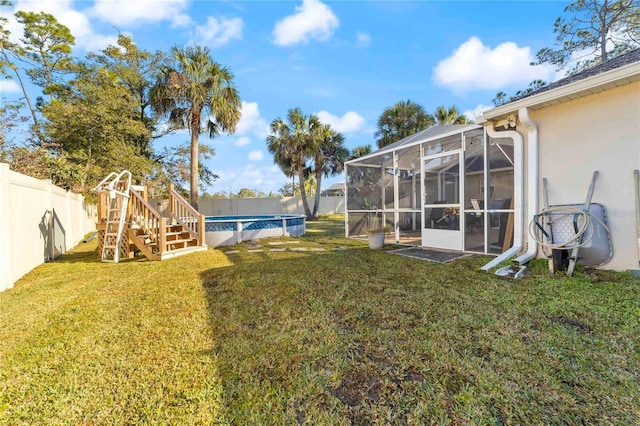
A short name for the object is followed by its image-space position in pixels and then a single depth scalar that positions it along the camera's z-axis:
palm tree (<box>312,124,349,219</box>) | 19.30
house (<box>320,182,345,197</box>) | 33.64
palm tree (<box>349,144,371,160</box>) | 21.02
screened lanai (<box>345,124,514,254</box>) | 5.32
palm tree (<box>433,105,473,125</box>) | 15.94
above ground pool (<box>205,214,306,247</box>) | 8.24
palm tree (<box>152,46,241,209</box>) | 11.45
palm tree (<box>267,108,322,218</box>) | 18.02
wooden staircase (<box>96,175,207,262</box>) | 6.01
